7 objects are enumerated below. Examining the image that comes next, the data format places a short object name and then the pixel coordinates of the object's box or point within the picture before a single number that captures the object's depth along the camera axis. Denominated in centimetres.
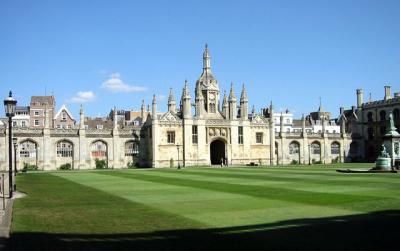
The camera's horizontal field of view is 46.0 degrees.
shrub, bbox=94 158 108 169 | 7088
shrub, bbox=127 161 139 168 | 7319
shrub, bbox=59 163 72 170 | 6870
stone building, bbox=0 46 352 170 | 6906
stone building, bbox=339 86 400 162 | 8719
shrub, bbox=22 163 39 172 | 6641
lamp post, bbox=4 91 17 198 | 2246
